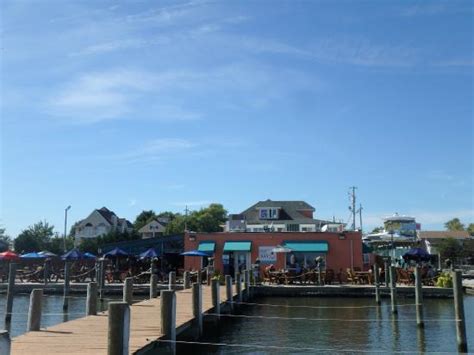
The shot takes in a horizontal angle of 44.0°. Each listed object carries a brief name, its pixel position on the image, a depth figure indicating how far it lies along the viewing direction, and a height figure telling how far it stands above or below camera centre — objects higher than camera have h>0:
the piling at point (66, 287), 27.28 -0.43
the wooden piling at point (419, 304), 21.28 -0.91
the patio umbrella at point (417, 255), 36.72 +1.52
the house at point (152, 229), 98.88 +8.19
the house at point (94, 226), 93.50 +8.24
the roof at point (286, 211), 64.62 +7.56
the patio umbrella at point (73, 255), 39.09 +1.48
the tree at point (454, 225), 131.12 +12.24
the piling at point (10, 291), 22.98 -0.53
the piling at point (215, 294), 20.67 -0.55
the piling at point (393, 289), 25.16 -0.44
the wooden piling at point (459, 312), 16.39 -0.91
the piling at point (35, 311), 13.83 -0.78
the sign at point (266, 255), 42.78 +1.70
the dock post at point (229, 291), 24.73 -0.53
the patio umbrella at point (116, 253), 40.22 +1.70
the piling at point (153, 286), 24.26 -0.32
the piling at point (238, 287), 27.97 -0.40
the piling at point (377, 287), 29.34 -0.39
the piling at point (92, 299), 17.28 -0.62
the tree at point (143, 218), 111.19 +11.70
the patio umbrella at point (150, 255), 38.59 +1.52
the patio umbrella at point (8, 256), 39.55 +1.44
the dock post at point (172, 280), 28.08 -0.11
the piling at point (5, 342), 6.49 -0.71
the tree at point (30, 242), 73.12 +4.56
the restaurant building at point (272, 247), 42.09 +2.18
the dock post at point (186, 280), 29.00 -0.08
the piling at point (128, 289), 19.25 -0.35
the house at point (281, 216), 63.31 +6.86
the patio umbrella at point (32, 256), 40.32 +1.47
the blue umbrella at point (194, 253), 38.69 +1.65
